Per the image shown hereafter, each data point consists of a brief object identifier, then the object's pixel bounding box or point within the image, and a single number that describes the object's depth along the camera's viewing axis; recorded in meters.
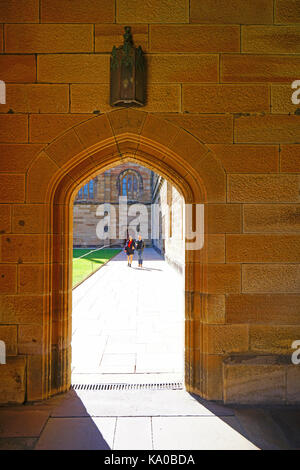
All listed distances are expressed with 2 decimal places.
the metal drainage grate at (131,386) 3.14
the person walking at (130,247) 12.97
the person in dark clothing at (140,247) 13.20
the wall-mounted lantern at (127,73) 2.81
